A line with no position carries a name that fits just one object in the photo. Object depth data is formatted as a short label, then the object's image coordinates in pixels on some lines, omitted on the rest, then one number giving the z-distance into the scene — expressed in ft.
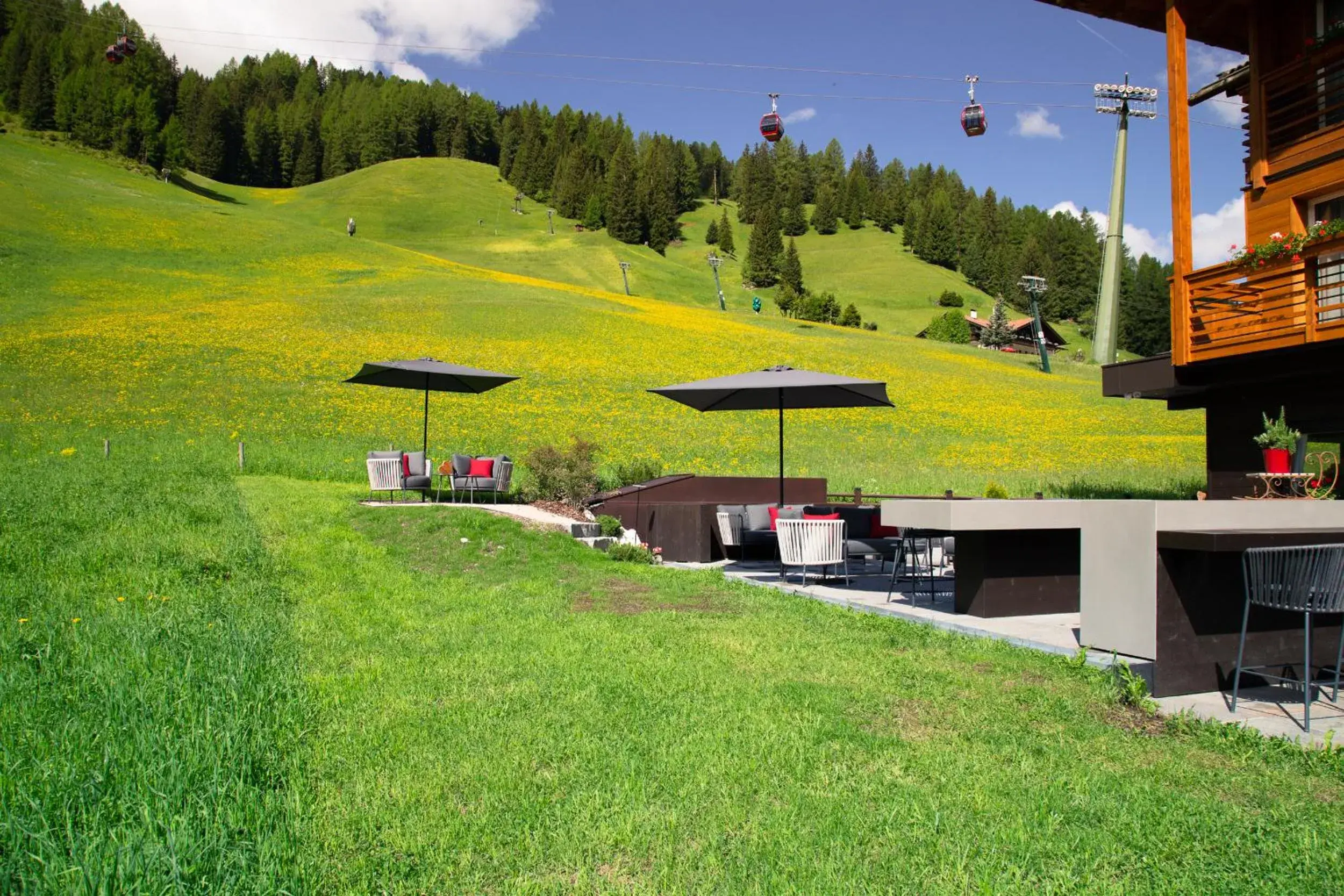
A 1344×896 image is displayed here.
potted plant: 23.66
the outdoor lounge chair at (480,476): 49.42
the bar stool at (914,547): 27.55
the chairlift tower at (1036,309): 172.35
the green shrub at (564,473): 48.78
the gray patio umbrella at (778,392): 35.99
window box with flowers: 31.14
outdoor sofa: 33.01
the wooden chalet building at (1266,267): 32.96
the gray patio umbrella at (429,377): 50.19
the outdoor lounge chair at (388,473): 47.75
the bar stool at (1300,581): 14.60
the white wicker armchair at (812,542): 28.91
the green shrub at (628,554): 34.99
